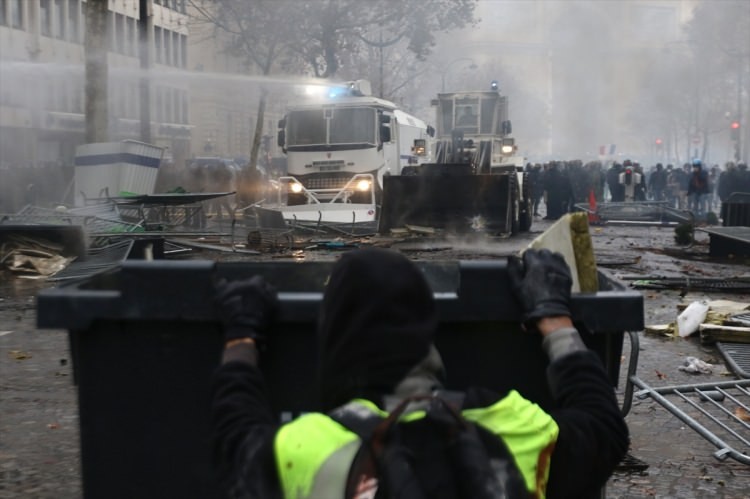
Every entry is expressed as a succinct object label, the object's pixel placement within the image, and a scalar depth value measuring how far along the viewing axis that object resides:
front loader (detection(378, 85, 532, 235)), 17.42
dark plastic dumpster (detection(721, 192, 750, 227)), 16.44
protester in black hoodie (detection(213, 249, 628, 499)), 1.64
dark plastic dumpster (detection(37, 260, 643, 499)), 2.28
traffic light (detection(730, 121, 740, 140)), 46.00
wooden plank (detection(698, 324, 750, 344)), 7.31
